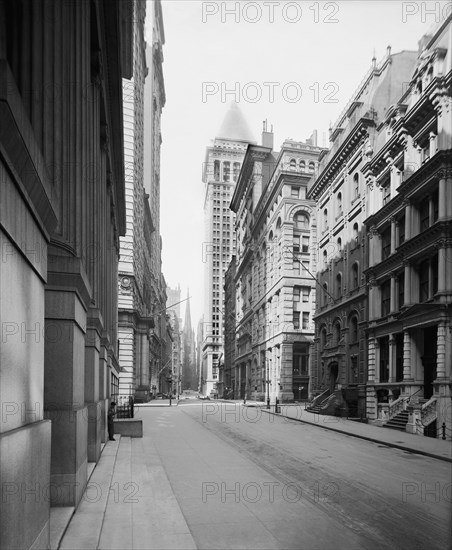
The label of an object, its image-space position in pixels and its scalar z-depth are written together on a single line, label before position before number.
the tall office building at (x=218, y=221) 123.50
